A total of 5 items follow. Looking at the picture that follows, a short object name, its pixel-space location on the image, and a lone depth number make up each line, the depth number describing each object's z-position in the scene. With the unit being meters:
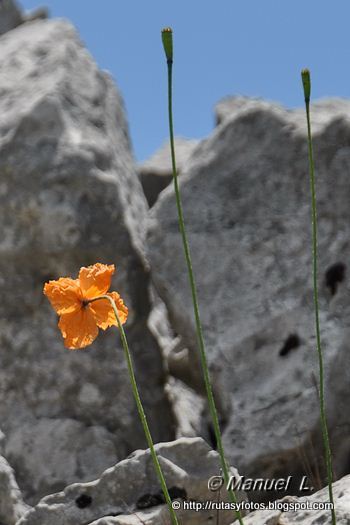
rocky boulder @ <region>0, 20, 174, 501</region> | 7.22
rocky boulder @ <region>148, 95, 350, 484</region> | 6.84
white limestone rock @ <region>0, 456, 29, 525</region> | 6.27
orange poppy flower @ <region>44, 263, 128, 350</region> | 3.41
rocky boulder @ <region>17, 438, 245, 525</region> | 5.32
